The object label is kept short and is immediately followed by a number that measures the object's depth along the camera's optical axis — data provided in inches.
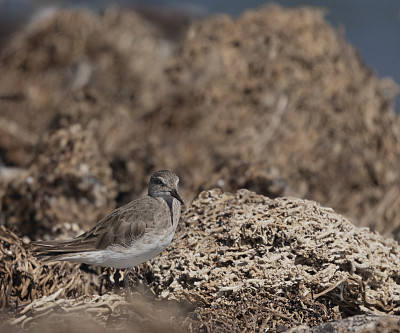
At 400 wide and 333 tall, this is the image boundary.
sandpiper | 418.3
